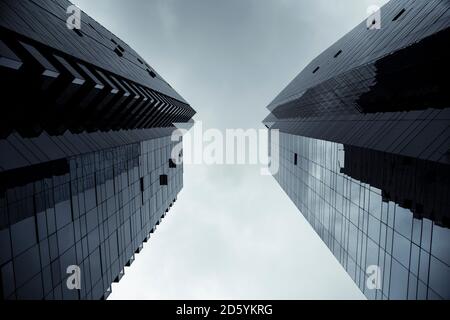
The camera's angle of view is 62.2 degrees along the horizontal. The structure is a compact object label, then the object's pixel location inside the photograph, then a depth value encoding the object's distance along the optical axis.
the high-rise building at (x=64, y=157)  17.62
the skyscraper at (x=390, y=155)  19.31
